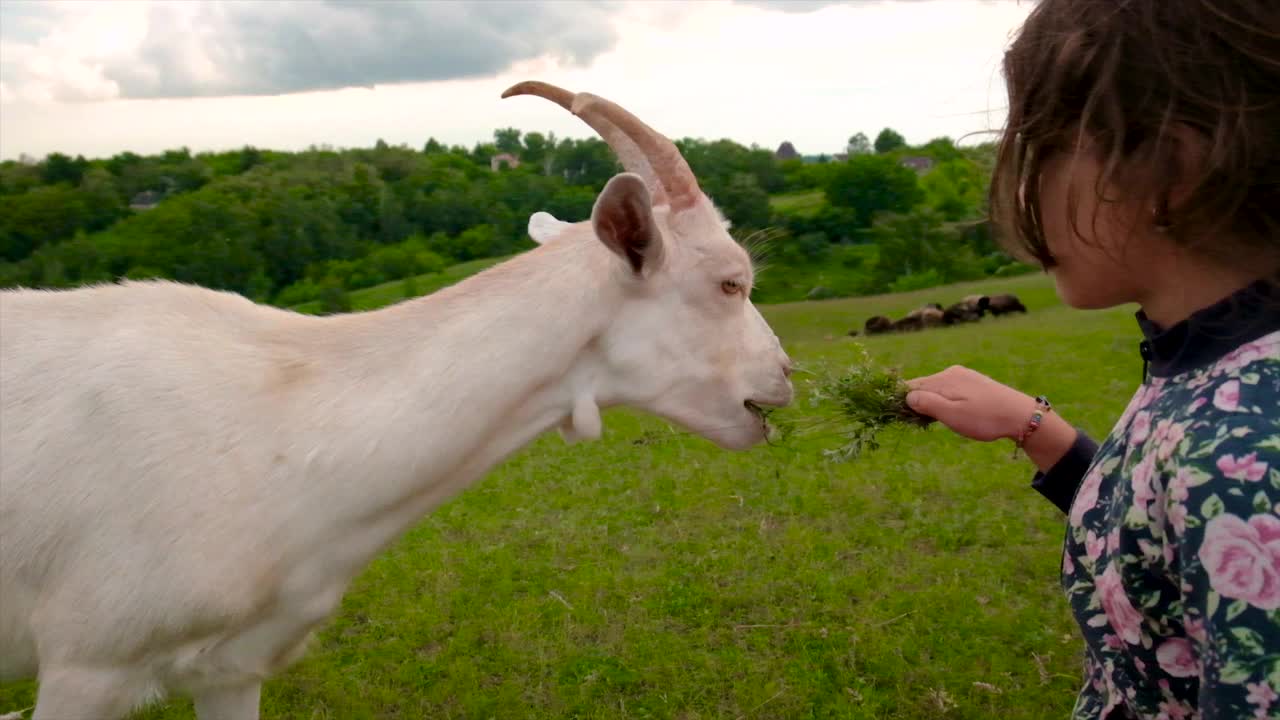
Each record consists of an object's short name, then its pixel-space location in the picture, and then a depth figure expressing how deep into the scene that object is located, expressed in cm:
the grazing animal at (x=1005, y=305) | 1823
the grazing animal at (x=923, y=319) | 1731
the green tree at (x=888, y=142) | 4525
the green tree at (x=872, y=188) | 3562
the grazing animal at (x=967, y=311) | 1761
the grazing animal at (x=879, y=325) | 1748
